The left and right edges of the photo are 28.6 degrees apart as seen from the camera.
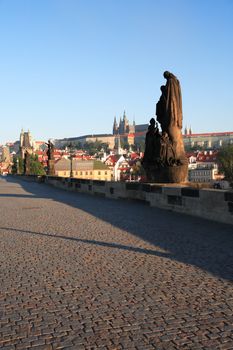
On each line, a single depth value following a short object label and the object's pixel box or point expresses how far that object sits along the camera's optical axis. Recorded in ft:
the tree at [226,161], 259.19
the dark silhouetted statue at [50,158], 133.59
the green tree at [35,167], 293.72
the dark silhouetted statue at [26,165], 190.88
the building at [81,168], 433.89
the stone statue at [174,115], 43.19
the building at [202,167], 433.69
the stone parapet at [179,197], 29.35
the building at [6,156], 599.94
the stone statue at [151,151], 42.93
